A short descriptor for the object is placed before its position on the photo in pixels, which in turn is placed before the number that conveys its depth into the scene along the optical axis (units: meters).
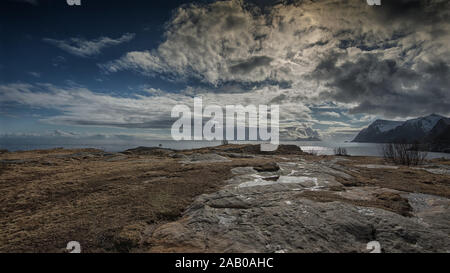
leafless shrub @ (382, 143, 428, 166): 30.03
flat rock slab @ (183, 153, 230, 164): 24.92
